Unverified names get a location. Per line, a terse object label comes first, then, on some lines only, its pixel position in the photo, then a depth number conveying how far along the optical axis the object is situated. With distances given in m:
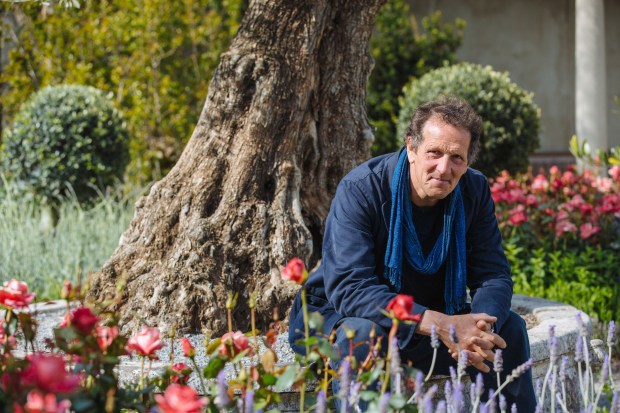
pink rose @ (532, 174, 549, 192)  6.23
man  2.90
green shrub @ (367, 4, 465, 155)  10.07
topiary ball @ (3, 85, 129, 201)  7.89
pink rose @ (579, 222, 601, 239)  5.74
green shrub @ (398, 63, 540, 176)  8.22
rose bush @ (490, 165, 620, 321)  5.54
